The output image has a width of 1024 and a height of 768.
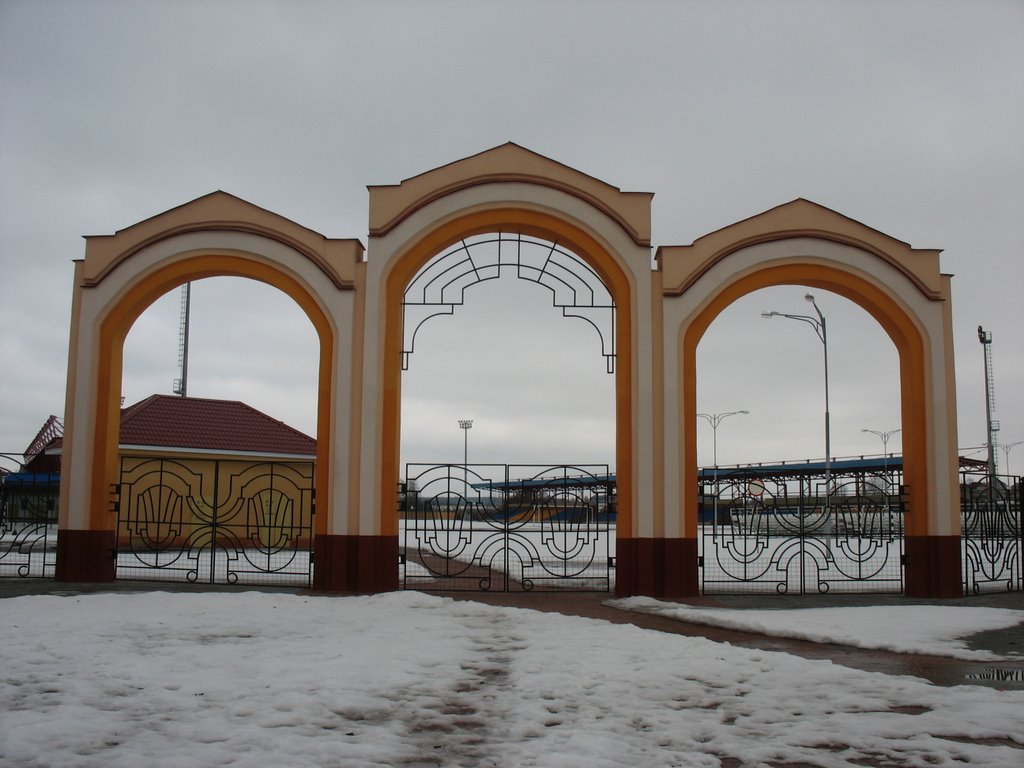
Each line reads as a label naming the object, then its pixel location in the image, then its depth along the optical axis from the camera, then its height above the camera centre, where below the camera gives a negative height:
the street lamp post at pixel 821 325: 24.09 +4.69
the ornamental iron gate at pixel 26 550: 13.96 -1.36
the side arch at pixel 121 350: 12.37 +2.01
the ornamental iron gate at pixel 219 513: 18.11 -0.53
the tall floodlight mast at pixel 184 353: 34.41 +5.43
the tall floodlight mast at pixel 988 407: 32.58 +3.31
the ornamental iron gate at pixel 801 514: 13.02 -0.29
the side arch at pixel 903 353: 12.45 +2.04
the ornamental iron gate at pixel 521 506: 12.49 -0.17
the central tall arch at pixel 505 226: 12.29 +3.61
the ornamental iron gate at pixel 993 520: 13.70 -0.37
